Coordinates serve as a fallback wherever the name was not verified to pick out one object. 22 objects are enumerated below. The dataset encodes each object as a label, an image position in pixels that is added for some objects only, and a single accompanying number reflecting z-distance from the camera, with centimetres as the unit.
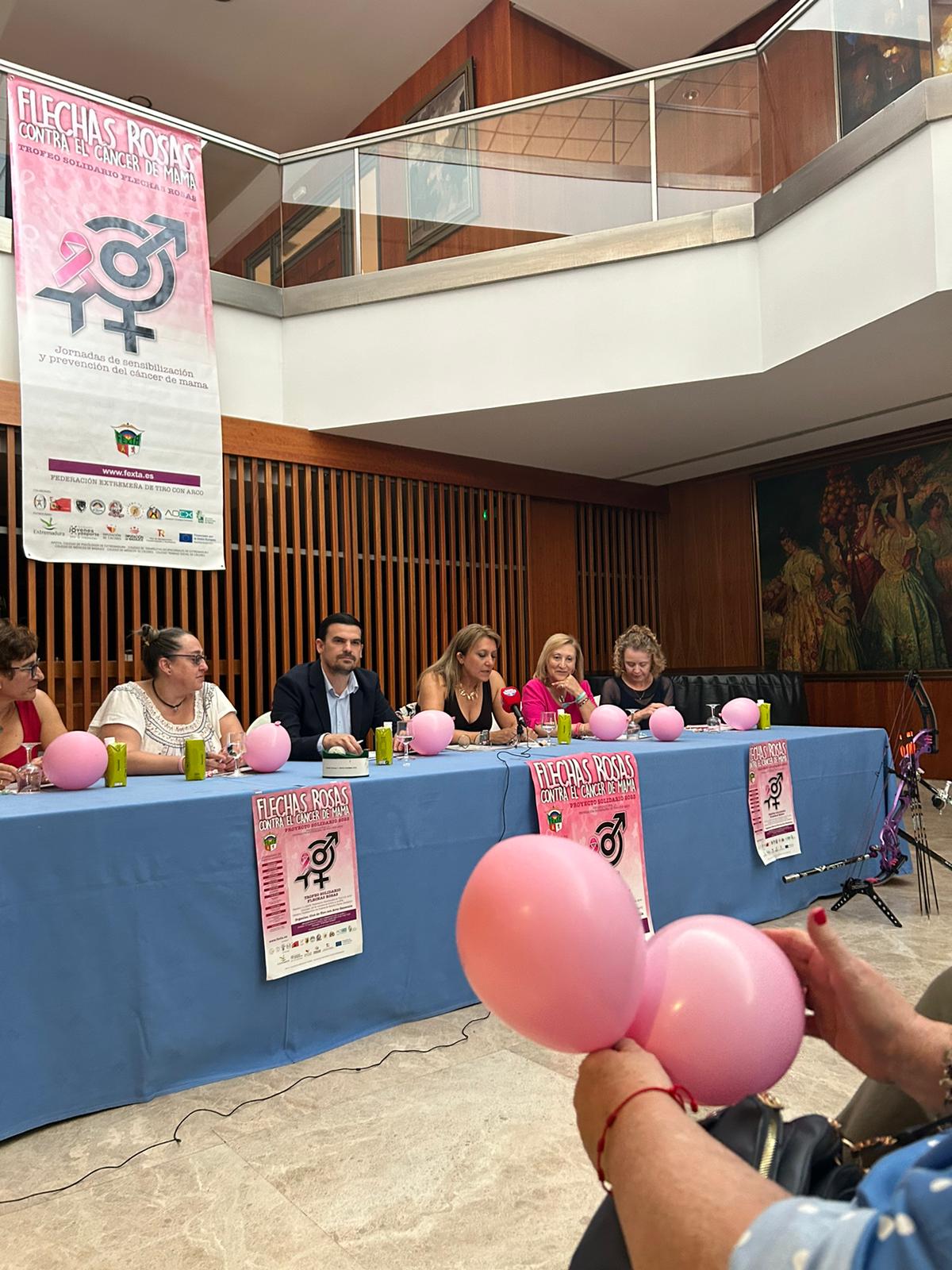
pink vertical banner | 518
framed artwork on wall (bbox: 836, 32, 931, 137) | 454
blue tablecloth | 207
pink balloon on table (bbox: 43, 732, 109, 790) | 252
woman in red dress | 301
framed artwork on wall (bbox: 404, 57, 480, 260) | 608
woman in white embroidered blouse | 322
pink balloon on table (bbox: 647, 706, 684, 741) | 381
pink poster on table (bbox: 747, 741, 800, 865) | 370
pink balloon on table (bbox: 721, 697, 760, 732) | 428
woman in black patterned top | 481
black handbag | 80
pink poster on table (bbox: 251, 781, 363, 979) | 240
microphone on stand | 378
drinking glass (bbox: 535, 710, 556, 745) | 384
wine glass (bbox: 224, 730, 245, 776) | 294
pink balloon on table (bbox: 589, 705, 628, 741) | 385
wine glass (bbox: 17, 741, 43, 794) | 256
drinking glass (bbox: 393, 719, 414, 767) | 329
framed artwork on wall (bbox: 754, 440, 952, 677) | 754
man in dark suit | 381
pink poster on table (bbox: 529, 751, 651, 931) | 304
